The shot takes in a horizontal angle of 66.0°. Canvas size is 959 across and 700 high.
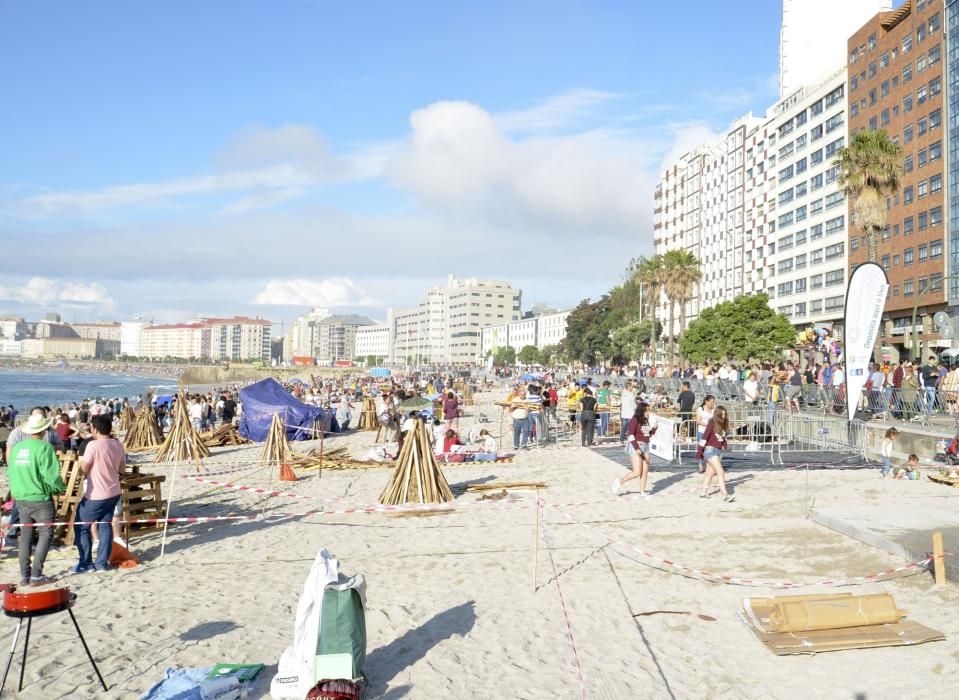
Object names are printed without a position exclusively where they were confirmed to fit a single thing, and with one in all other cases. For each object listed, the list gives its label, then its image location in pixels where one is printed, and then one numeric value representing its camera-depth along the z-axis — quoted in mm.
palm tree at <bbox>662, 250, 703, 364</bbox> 60656
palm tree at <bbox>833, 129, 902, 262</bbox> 30672
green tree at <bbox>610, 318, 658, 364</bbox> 85375
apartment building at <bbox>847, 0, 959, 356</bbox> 47781
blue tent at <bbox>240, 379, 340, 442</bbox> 26531
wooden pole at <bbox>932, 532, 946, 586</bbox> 8195
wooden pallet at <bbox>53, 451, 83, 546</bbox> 10430
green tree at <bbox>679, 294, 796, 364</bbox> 54281
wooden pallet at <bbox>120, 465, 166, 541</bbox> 11172
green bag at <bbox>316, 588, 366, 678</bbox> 5754
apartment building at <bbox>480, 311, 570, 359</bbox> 164075
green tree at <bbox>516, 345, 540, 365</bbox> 145025
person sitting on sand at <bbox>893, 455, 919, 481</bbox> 15066
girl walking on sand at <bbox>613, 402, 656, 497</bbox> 13648
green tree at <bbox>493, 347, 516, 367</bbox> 164625
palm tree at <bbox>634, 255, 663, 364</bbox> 62062
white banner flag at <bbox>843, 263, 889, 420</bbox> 14789
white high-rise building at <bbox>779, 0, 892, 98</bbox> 72688
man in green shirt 8227
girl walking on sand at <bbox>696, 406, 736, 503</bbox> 13172
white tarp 5707
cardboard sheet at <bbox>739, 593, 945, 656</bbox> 6684
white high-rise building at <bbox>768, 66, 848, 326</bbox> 60875
